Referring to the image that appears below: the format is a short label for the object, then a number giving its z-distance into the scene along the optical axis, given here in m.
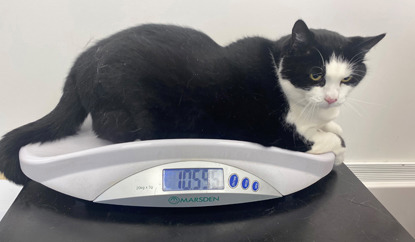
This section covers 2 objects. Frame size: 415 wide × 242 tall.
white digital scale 0.57
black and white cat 0.63
